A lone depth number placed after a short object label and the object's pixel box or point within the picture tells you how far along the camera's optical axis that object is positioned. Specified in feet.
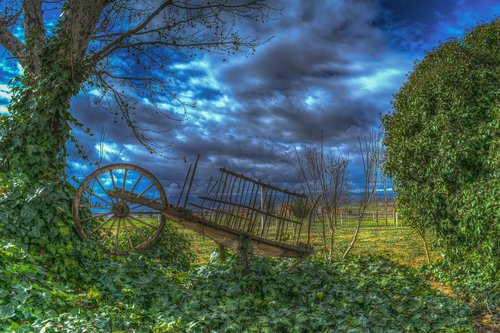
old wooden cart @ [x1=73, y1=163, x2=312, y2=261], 27.30
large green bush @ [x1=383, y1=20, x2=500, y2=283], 31.53
